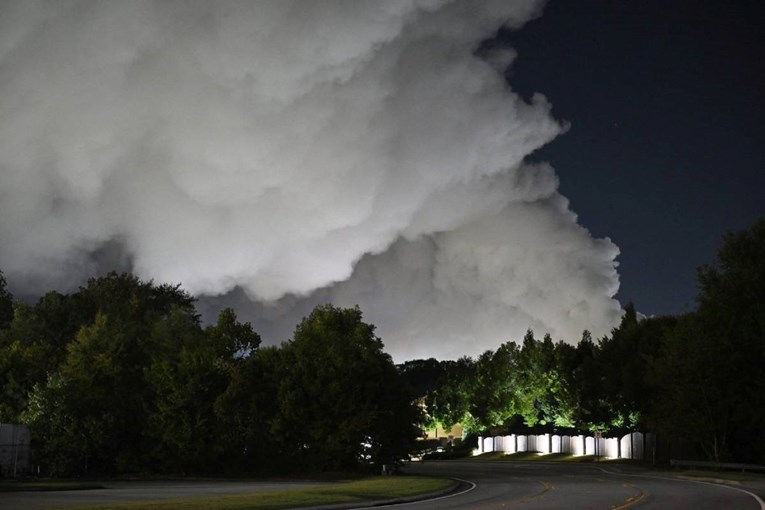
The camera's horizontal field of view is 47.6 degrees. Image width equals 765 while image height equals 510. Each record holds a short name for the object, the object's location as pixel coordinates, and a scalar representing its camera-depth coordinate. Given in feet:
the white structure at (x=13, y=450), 155.22
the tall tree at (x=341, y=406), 170.30
